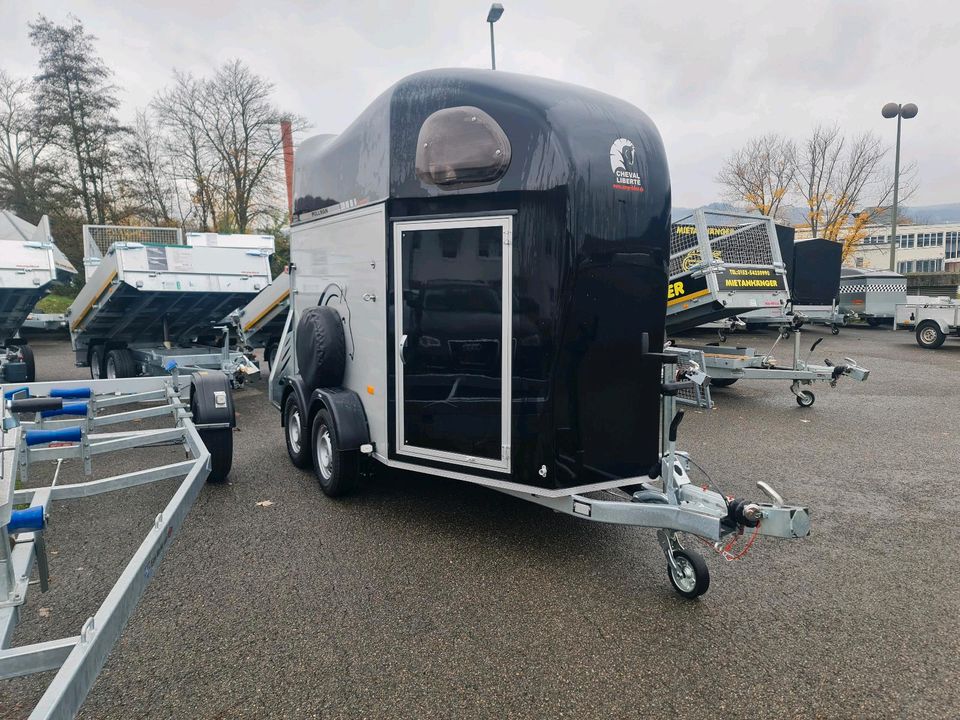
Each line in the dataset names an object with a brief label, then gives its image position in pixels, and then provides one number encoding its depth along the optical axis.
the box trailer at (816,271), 14.45
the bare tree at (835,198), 30.77
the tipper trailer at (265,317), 10.23
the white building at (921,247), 67.75
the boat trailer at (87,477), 1.83
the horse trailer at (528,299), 3.76
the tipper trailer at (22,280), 9.30
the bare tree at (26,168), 21.88
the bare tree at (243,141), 25.27
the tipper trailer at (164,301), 8.65
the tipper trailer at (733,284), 8.76
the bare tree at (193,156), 24.69
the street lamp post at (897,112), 22.22
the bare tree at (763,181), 31.41
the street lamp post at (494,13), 9.91
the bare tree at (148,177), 23.86
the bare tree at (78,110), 22.66
